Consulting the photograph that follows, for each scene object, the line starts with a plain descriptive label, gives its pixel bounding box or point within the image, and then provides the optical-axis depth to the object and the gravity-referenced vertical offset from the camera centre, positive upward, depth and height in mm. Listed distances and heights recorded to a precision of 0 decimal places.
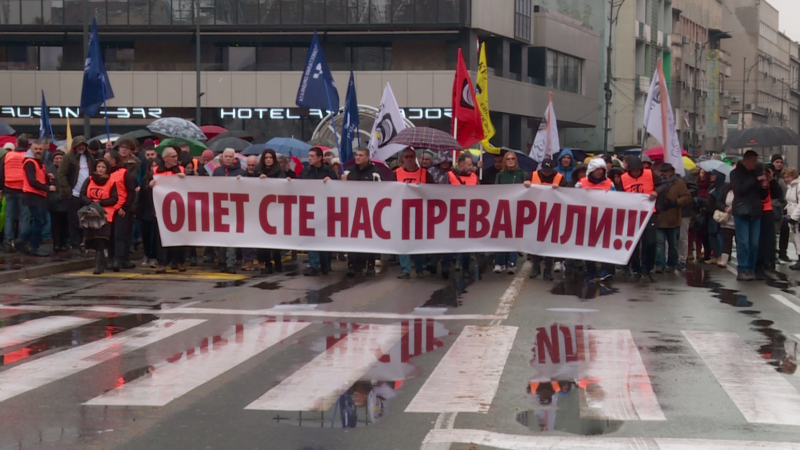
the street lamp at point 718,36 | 93312 +10272
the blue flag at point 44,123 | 26672 +587
